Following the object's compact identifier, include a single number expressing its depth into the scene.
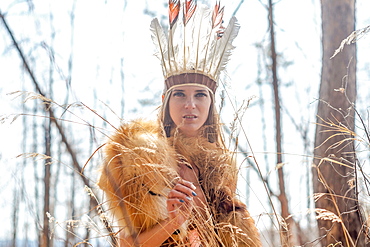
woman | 1.57
